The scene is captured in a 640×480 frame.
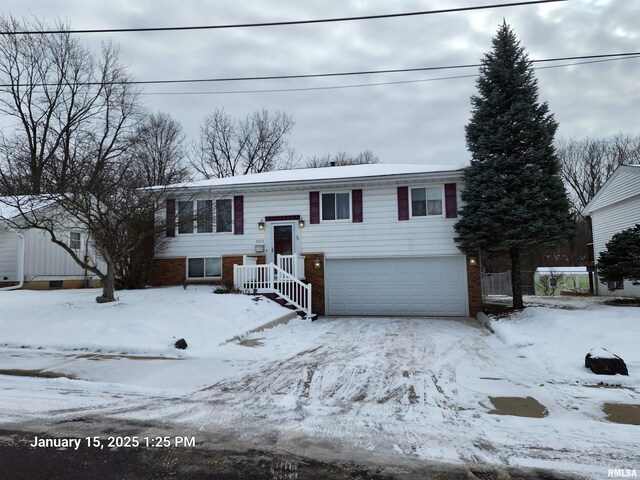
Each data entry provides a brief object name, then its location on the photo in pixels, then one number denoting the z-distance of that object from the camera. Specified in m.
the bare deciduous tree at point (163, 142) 31.07
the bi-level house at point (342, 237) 14.66
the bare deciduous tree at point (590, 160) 34.66
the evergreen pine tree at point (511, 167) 12.30
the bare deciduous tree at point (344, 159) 36.91
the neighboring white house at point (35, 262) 16.64
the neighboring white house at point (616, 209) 16.23
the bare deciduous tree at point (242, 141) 35.38
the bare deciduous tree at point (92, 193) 10.34
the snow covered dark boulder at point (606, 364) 6.02
